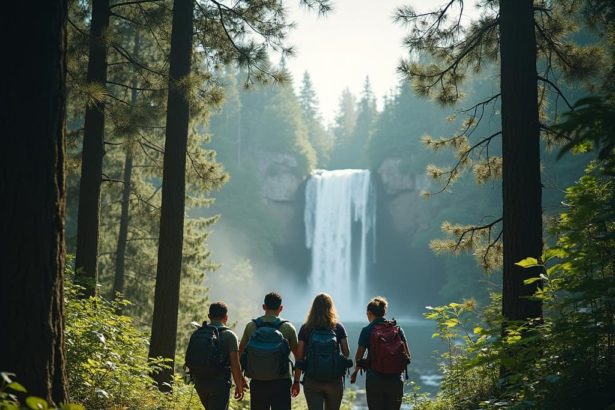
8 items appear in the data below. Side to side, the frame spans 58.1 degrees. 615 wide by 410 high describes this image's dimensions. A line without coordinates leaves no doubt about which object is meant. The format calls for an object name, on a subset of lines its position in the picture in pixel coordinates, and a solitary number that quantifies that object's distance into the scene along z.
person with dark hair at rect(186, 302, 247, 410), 4.84
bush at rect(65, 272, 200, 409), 5.20
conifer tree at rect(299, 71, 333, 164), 76.38
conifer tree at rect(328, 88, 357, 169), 84.00
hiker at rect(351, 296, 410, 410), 5.13
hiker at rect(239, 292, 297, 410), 4.75
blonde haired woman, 4.89
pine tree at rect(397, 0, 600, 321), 5.88
